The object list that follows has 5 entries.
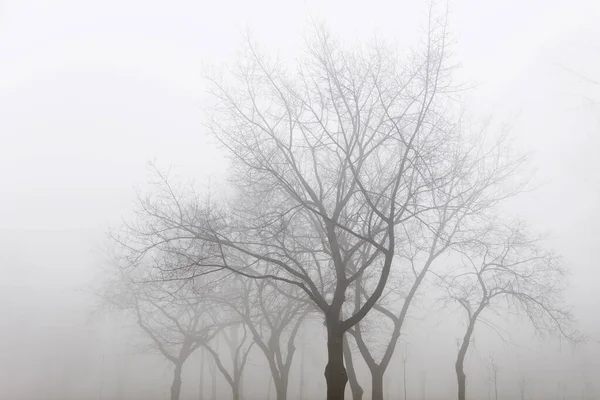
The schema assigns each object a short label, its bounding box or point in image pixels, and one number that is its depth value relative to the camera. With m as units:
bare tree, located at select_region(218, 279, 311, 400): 24.53
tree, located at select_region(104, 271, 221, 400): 29.94
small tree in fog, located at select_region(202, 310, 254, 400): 28.12
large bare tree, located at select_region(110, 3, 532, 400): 13.82
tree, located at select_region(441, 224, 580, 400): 21.11
